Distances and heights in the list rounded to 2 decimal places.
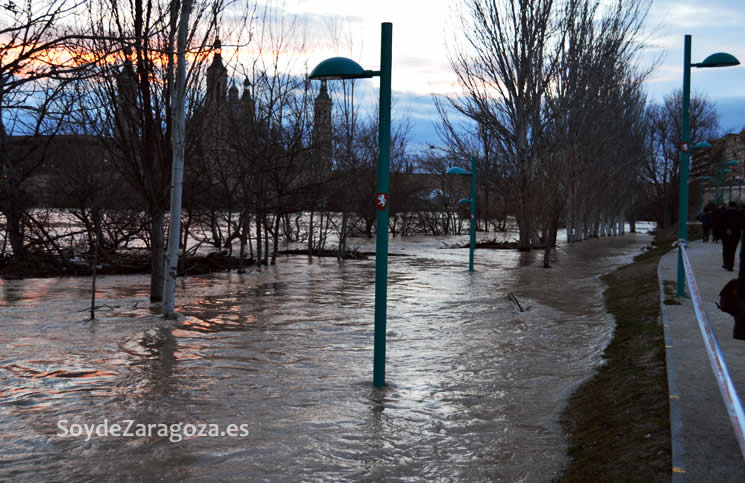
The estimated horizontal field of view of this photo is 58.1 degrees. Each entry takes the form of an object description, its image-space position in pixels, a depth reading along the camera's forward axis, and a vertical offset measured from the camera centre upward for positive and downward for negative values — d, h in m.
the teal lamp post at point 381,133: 7.29 +0.98
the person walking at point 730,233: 15.85 -0.11
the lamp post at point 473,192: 21.88 +1.01
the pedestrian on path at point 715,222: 24.96 +0.22
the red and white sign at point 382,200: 7.13 +0.22
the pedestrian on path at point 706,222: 29.09 +0.25
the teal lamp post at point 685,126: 11.58 +1.93
